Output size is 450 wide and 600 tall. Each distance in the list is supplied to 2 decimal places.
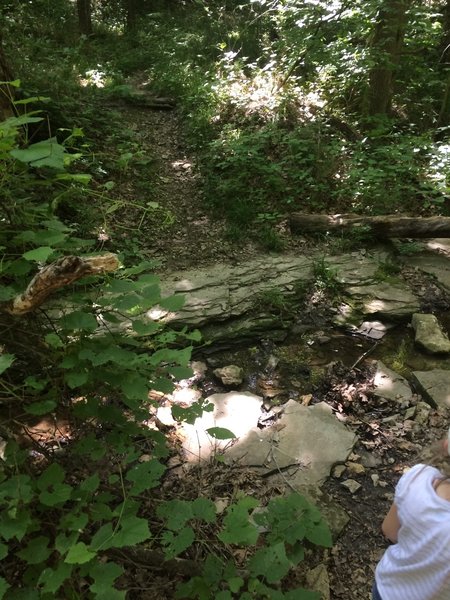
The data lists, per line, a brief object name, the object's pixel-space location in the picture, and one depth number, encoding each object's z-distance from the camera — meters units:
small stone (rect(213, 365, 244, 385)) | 3.74
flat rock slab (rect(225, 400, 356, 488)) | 2.98
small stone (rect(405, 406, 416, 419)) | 3.47
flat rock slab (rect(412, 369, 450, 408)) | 3.58
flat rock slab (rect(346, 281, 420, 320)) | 4.64
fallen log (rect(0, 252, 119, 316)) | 1.64
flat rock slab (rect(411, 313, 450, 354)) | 4.15
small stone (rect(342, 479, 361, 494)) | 2.87
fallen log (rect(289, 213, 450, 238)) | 5.54
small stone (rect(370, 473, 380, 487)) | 2.93
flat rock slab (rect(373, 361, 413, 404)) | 3.66
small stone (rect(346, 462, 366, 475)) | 2.99
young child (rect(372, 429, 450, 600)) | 1.19
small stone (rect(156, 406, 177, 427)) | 3.21
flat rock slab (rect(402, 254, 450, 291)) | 5.19
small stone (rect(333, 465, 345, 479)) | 2.95
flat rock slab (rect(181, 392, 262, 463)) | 3.04
